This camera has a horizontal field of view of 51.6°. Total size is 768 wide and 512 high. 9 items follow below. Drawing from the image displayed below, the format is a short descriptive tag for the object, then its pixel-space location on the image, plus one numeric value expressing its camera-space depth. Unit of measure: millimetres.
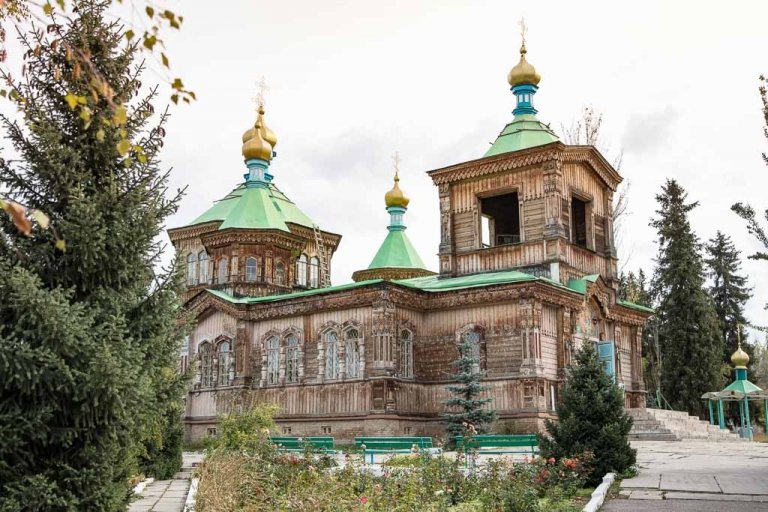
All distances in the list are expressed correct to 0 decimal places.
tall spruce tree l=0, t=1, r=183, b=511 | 7746
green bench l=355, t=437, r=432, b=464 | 16516
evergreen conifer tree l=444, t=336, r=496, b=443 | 20766
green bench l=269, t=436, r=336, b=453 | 16688
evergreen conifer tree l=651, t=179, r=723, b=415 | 34844
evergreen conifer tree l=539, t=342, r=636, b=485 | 12586
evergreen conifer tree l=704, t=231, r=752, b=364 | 41781
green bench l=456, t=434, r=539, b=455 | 16031
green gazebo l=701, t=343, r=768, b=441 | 27391
